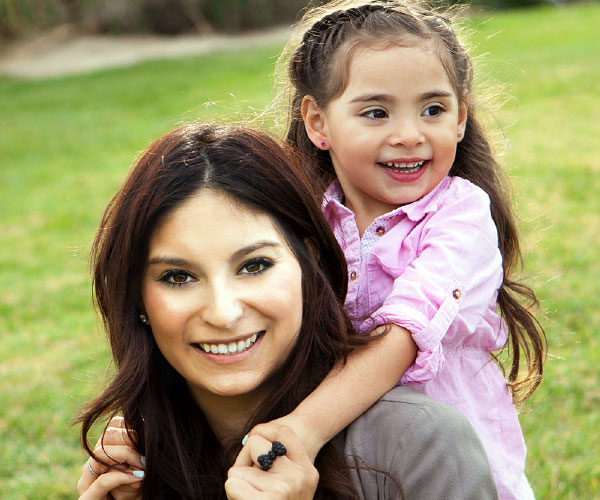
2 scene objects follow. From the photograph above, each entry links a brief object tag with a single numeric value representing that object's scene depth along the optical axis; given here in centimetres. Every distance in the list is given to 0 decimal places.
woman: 206
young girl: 246
